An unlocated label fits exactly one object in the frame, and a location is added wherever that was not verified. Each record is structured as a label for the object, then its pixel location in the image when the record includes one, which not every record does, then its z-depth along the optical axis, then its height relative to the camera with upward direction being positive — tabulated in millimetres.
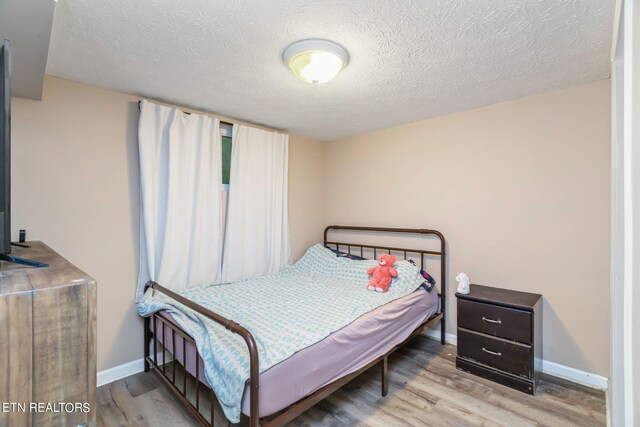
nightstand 2164 -941
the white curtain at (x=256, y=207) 3049 +76
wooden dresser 645 -323
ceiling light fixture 1669 +918
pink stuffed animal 2688 -556
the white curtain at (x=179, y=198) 2467 +137
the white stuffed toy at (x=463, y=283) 2531 -583
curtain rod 3004 +923
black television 897 +203
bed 1405 -867
